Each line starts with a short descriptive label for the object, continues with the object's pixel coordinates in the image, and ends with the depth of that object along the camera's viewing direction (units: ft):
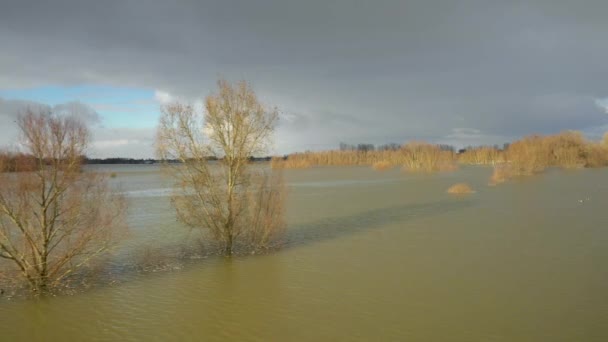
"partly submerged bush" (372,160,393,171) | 296.92
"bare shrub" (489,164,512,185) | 151.02
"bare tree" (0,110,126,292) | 35.50
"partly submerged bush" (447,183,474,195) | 114.73
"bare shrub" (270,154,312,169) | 359.27
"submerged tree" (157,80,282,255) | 48.70
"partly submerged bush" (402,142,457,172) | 243.40
